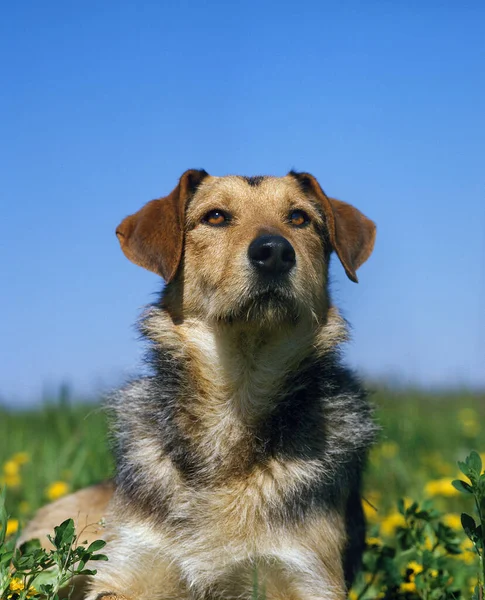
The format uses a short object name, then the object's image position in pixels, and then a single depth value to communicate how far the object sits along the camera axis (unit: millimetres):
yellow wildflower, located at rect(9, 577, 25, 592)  3097
